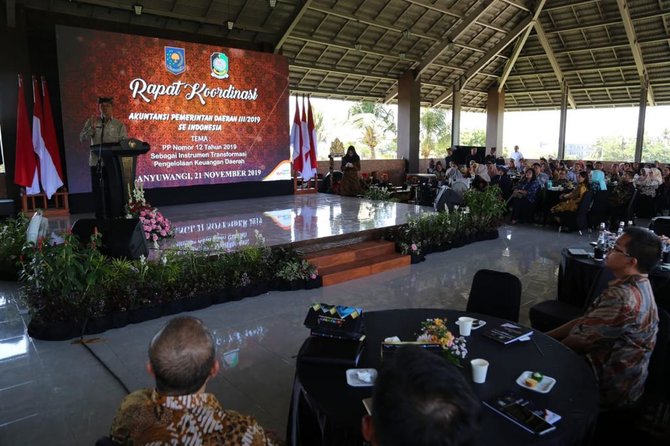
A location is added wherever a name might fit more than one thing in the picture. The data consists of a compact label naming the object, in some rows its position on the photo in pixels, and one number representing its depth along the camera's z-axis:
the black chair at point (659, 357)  2.22
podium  5.58
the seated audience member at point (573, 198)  8.12
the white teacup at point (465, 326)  2.19
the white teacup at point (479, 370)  1.76
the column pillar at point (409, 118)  15.33
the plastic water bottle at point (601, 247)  3.83
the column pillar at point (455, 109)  17.00
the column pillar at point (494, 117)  18.30
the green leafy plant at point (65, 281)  3.66
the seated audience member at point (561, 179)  9.96
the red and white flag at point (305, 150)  10.89
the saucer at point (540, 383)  1.71
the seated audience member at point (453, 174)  9.91
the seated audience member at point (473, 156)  14.09
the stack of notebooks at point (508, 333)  2.14
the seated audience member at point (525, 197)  9.05
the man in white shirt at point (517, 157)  15.23
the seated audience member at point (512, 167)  13.17
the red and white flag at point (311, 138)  11.01
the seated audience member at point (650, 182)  9.89
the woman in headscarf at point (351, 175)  10.91
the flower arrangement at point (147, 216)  5.80
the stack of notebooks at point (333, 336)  1.92
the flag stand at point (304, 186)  11.50
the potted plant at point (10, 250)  5.07
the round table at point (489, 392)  1.50
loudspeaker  4.40
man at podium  5.65
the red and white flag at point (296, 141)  10.86
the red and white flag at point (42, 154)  7.41
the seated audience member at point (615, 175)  10.59
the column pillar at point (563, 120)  16.58
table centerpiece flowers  1.94
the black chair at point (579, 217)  7.95
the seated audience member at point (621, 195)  8.60
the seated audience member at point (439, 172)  12.27
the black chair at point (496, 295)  2.86
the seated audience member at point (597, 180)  8.75
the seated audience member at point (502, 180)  9.98
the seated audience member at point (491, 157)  14.50
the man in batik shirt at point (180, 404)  1.31
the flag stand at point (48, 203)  7.80
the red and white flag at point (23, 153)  7.30
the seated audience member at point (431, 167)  14.73
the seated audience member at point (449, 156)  14.83
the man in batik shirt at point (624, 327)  2.05
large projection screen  8.17
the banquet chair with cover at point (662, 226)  5.54
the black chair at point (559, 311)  3.13
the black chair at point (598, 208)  8.20
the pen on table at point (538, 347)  2.04
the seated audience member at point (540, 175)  9.15
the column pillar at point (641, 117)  14.38
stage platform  5.89
